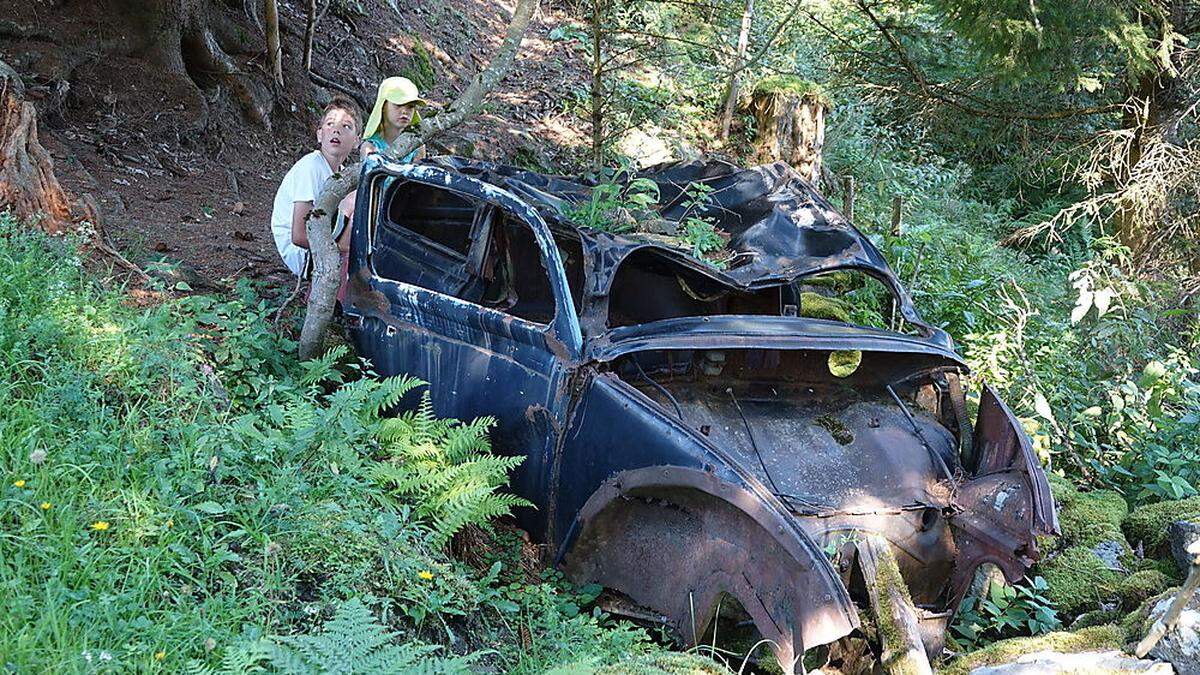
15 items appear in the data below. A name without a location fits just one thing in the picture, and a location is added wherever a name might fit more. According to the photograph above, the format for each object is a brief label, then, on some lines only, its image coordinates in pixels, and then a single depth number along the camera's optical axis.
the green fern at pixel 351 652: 2.54
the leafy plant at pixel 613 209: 4.91
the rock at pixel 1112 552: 4.68
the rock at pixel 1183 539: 4.22
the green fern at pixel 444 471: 3.82
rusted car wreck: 3.61
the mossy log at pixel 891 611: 3.42
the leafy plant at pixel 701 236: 5.05
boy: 5.54
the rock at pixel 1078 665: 3.21
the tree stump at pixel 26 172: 5.48
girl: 5.58
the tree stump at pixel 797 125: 10.48
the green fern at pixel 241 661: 2.45
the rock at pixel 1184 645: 3.08
